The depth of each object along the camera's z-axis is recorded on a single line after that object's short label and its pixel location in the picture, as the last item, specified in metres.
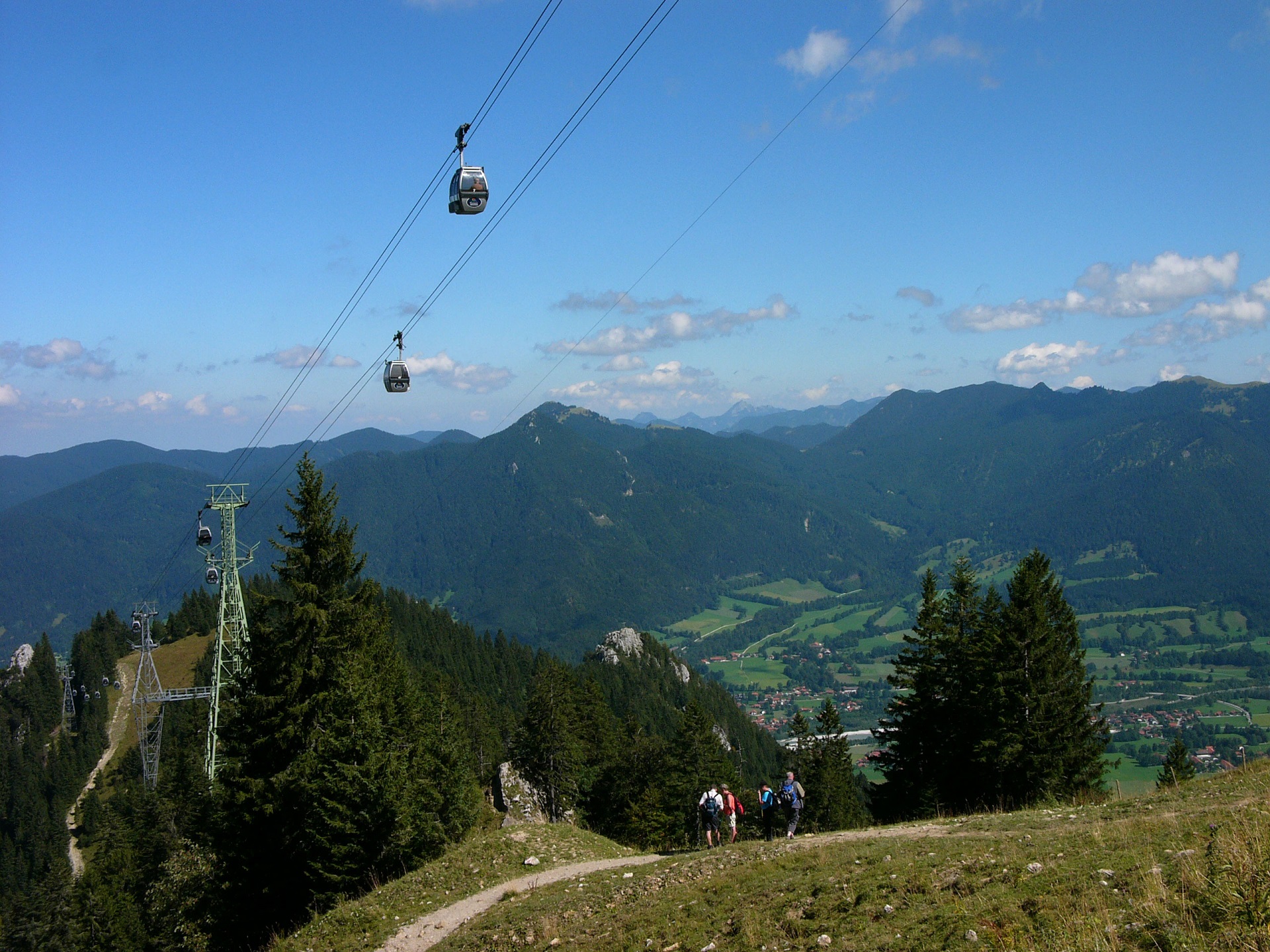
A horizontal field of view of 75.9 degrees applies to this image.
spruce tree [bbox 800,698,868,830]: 47.31
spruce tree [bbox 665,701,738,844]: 47.91
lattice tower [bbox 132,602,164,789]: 60.14
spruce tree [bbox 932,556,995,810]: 31.08
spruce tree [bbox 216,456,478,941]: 23.47
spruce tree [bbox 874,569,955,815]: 34.88
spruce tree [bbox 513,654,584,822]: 52.44
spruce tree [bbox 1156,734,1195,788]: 45.00
